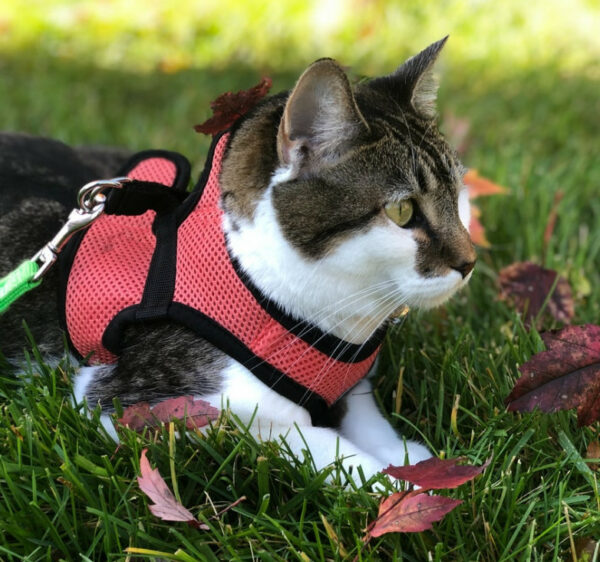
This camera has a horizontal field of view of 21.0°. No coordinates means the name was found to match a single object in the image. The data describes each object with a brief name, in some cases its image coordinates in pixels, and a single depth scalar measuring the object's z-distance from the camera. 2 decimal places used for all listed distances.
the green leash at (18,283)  0.81
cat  0.78
